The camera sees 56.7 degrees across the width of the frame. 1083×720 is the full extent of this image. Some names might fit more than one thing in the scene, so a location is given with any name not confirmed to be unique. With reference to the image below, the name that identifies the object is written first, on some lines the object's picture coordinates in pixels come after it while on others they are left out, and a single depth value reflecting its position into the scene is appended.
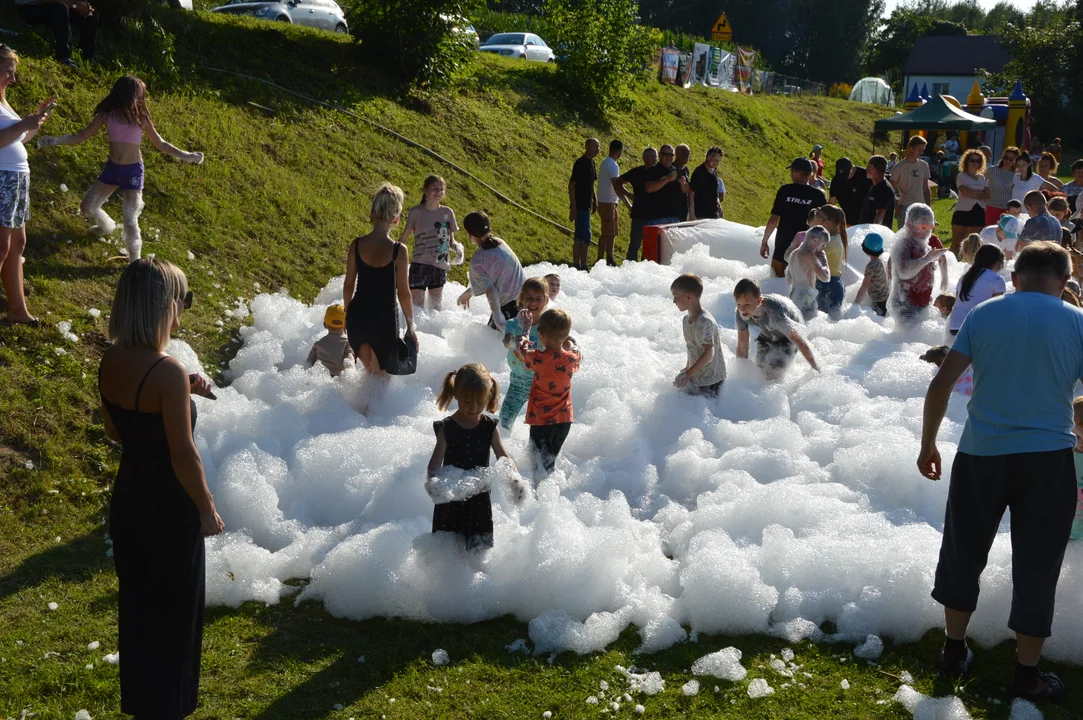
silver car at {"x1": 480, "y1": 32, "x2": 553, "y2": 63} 30.56
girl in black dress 4.98
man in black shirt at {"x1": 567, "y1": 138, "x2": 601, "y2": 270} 13.19
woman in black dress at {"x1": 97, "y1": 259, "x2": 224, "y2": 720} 3.40
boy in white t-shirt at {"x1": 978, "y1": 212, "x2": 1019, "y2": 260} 11.20
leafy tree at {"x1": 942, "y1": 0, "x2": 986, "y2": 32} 111.38
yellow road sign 36.19
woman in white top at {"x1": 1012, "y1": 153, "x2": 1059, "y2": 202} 13.76
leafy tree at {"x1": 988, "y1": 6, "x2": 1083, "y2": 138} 48.16
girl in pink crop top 8.02
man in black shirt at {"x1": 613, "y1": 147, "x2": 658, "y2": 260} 13.12
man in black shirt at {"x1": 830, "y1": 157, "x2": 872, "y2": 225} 13.20
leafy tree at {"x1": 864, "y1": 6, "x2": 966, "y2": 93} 76.75
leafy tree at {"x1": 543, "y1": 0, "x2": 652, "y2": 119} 20.62
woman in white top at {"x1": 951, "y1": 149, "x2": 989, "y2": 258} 13.04
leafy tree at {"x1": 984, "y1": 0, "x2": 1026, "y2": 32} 106.31
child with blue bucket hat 10.32
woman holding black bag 7.02
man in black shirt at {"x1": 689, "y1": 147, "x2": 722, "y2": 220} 13.96
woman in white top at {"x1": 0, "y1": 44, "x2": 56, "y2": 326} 6.59
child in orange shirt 6.05
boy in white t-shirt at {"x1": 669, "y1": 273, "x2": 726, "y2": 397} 7.11
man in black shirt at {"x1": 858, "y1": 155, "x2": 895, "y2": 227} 12.80
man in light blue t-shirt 4.10
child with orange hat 7.67
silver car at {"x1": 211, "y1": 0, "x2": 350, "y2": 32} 23.58
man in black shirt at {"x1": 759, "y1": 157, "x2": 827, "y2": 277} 11.08
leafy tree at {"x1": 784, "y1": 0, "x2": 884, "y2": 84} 74.12
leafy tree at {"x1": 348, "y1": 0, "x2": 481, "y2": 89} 16.03
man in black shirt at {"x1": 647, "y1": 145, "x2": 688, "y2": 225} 12.95
